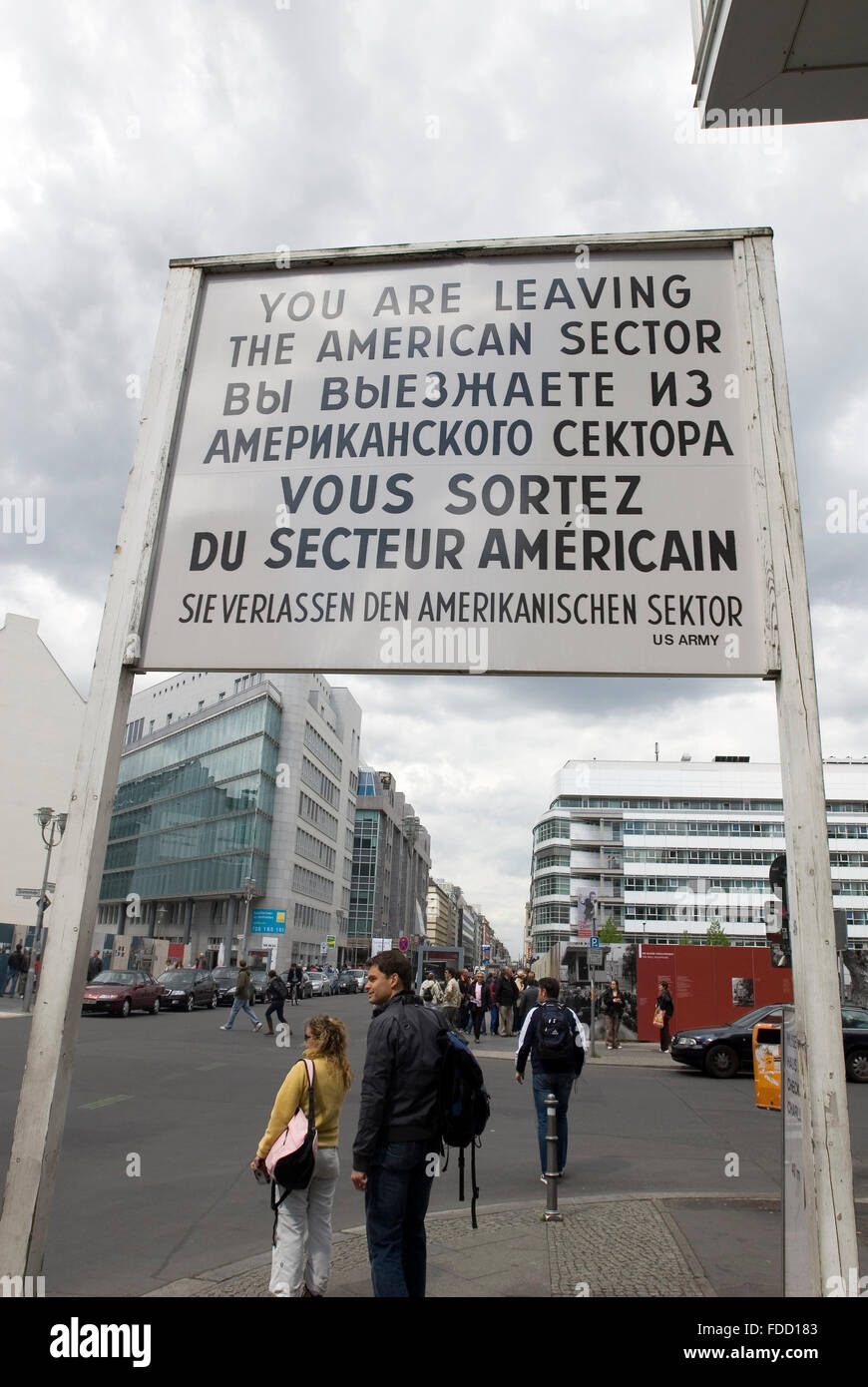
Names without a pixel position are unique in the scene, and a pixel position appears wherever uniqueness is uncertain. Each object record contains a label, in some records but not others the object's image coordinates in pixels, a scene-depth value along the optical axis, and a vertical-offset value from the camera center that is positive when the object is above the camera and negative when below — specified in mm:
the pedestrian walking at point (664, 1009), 22672 -186
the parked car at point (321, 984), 52344 +144
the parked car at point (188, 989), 31047 -308
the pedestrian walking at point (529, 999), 17406 -66
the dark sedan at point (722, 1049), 17656 -855
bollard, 6262 -1267
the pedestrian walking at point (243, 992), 22156 -238
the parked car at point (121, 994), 25906 -473
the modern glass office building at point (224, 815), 65938 +12368
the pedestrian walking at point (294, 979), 38569 +226
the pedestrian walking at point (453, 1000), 20958 -184
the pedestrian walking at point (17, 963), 29828 +297
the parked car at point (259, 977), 53381 +369
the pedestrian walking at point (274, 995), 22141 -261
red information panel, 26484 +640
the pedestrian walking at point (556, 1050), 7594 -434
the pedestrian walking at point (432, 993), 22906 -49
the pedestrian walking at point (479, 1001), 24906 -233
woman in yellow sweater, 4418 -963
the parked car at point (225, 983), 36219 -53
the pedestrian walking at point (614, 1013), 24328 -357
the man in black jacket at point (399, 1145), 3781 -628
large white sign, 3273 +1909
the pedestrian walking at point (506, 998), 26391 -106
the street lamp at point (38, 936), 24988 +1221
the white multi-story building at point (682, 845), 95812 +16739
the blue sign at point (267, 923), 66019 +4232
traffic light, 7793 +1074
